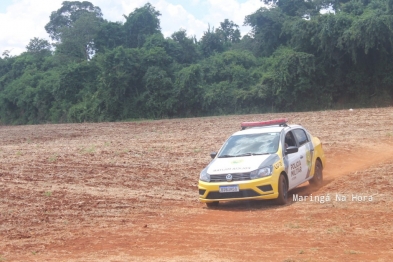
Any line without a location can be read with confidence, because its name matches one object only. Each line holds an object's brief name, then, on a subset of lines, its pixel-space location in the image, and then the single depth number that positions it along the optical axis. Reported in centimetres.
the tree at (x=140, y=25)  6116
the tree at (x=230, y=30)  7375
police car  1025
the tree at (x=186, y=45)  5747
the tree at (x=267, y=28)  5041
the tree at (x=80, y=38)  6116
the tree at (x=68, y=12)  8294
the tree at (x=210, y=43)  6322
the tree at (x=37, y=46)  7513
